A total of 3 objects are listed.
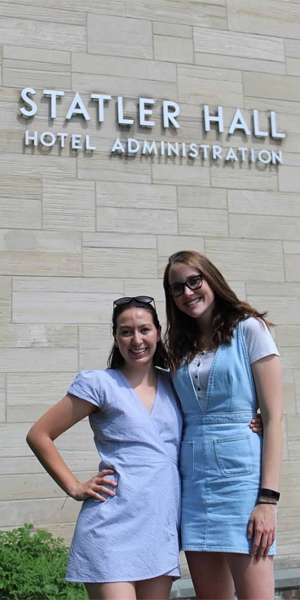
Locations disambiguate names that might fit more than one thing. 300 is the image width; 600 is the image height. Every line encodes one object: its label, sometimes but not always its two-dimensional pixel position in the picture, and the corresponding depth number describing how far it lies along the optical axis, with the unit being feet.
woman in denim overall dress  8.24
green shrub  12.21
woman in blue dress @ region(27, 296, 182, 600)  8.12
